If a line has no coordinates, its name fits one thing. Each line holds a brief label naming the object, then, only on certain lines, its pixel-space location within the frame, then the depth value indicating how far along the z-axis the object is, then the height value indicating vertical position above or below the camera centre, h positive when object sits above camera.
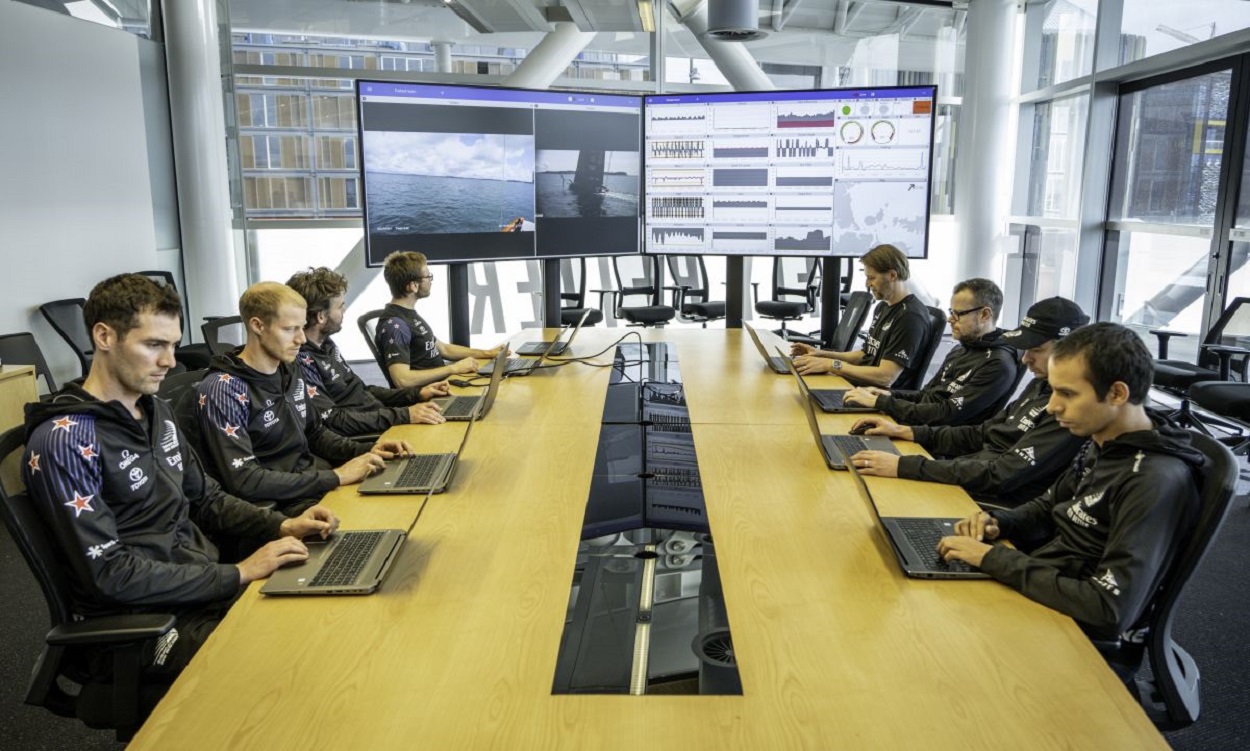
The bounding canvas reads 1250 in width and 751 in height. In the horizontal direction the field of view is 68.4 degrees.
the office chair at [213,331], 4.29 -0.59
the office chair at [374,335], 3.94 -0.55
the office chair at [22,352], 4.74 -0.76
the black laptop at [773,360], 3.84 -0.65
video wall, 4.37 +0.18
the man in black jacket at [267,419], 2.48 -0.60
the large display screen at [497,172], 4.24 +0.18
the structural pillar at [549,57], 7.17 +1.17
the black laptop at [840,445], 2.55 -0.69
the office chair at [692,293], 7.60 -0.71
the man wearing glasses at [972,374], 3.13 -0.55
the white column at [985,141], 7.73 +0.60
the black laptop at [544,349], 4.31 -0.67
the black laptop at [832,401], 3.22 -0.68
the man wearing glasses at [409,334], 3.84 -0.53
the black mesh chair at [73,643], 1.71 -0.81
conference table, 1.35 -0.74
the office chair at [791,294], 7.55 -0.73
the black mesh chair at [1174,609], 1.72 -0.77
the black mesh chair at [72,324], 5.12 -0.66
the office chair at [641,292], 7.24 -0.67
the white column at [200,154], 6.35 +0.37
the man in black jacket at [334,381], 3.24 -0.64
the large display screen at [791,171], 4.66 +0.20
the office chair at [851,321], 4.61 -0.56
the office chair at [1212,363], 4.82 -0.81
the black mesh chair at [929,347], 3.85 -0.57
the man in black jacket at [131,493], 1.81 -0.59
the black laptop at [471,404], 3.05 -0.71
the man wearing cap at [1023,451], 2.43 -0.65
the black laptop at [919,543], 1.85 -0.71
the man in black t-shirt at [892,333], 3.84 -0.51
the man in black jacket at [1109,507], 1.69 -0.56
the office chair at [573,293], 6.77 -0.69
